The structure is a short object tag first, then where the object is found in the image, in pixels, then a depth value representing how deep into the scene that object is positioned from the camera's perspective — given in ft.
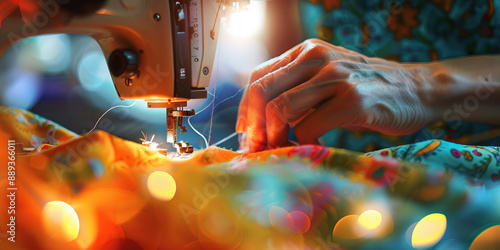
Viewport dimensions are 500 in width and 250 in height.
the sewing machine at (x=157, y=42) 2.24
